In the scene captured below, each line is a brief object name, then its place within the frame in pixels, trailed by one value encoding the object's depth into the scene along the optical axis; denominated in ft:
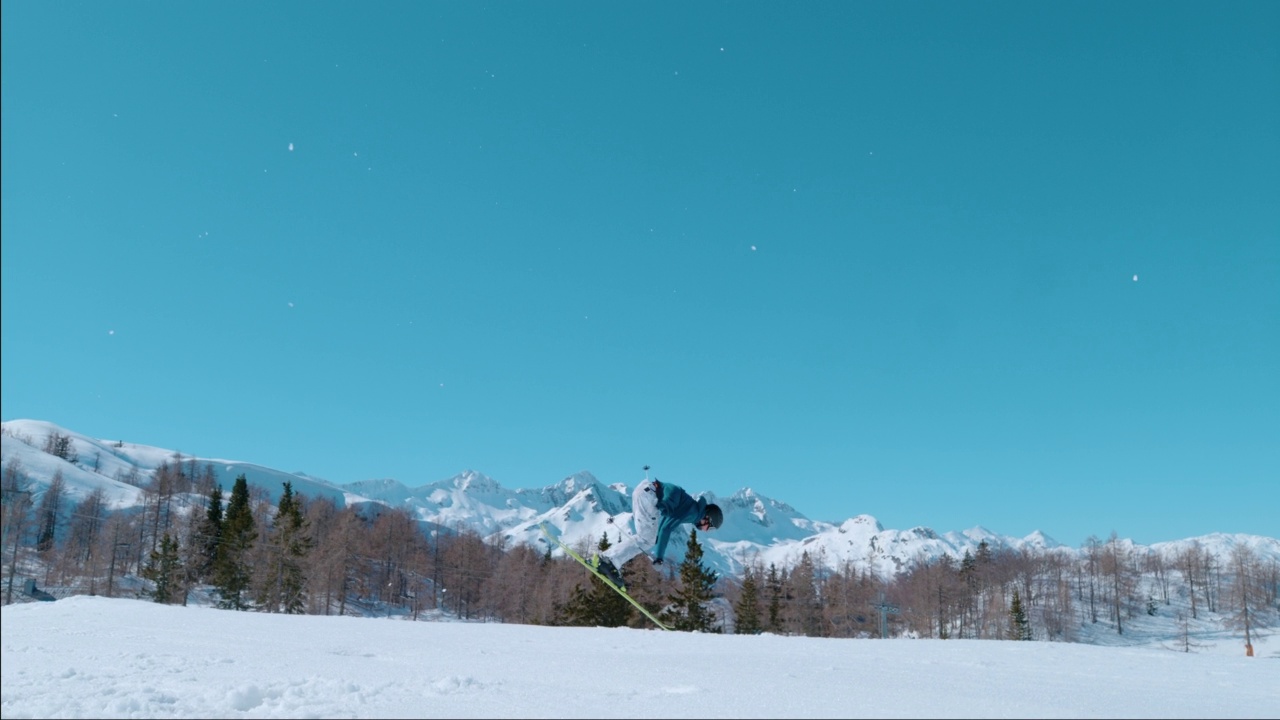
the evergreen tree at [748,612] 133.39
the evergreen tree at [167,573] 118.83
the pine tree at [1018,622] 153.58
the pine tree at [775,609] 145.28
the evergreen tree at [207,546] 133.28
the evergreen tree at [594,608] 116.06
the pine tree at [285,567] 127.03
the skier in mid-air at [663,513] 35.29
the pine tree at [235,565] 126.00
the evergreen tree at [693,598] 121.29
